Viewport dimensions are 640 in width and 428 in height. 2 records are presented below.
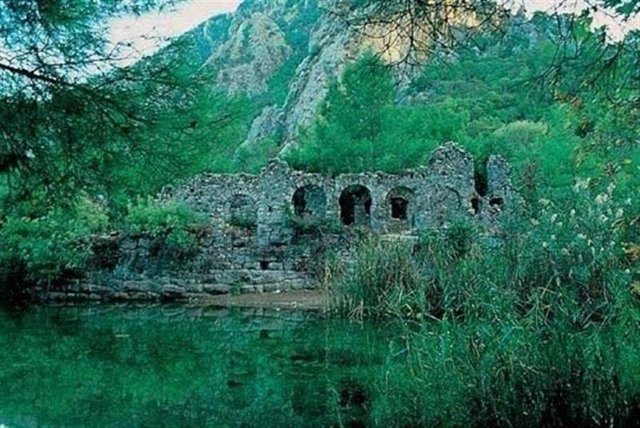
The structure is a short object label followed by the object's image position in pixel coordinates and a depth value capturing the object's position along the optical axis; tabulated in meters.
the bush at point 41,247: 16.17
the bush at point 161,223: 17.67
